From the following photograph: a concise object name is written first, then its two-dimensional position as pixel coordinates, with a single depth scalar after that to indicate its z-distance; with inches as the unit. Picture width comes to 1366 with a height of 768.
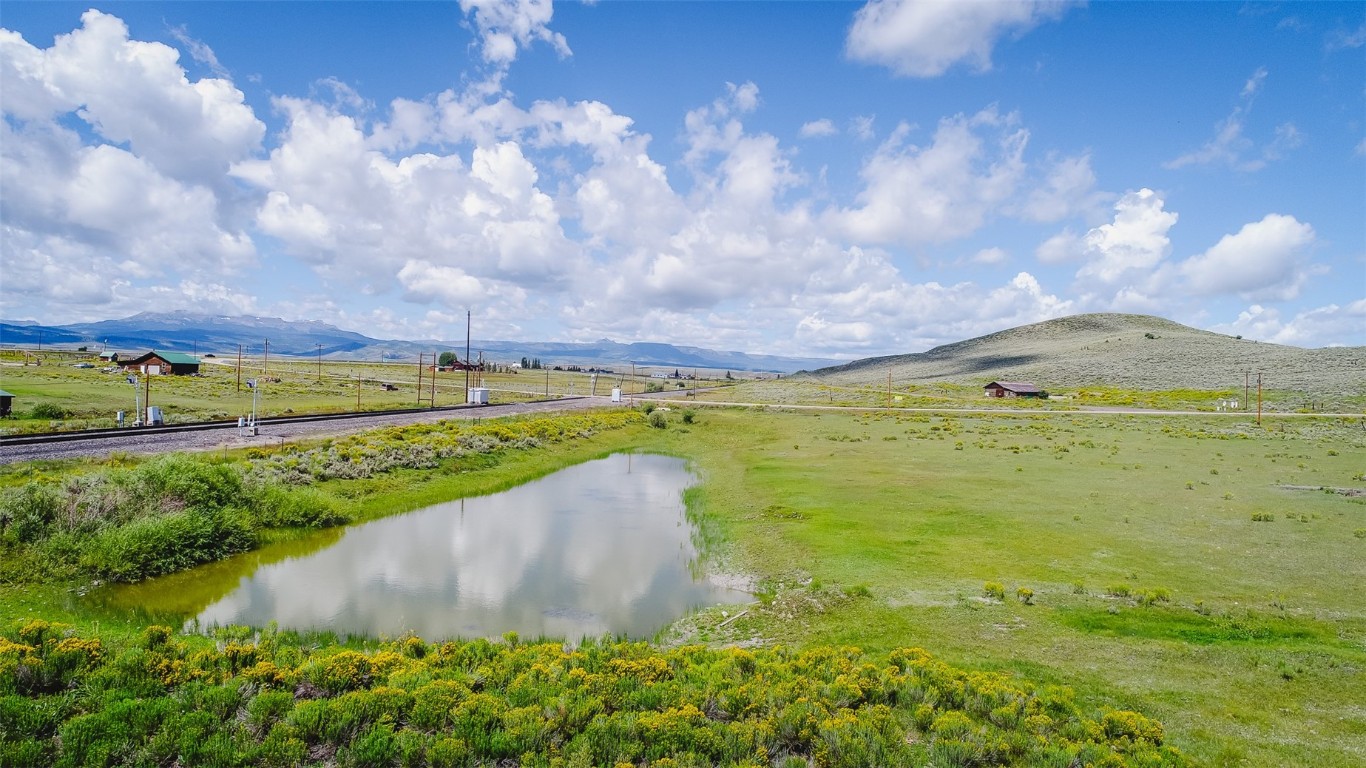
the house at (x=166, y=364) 4239.7
